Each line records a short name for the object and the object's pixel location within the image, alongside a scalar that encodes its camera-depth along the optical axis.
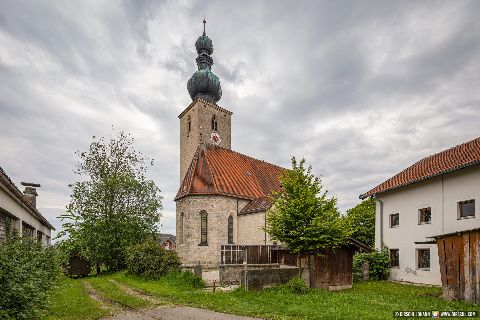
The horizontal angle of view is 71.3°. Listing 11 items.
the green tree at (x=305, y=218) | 15.46
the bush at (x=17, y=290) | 7.11
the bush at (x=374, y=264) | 20.35
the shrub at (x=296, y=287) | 14.47
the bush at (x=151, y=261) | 18.92
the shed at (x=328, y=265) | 16.56
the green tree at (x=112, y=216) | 27.33
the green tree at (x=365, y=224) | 31.02
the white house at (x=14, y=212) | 12.51
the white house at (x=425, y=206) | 16.48
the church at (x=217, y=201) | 28.33
